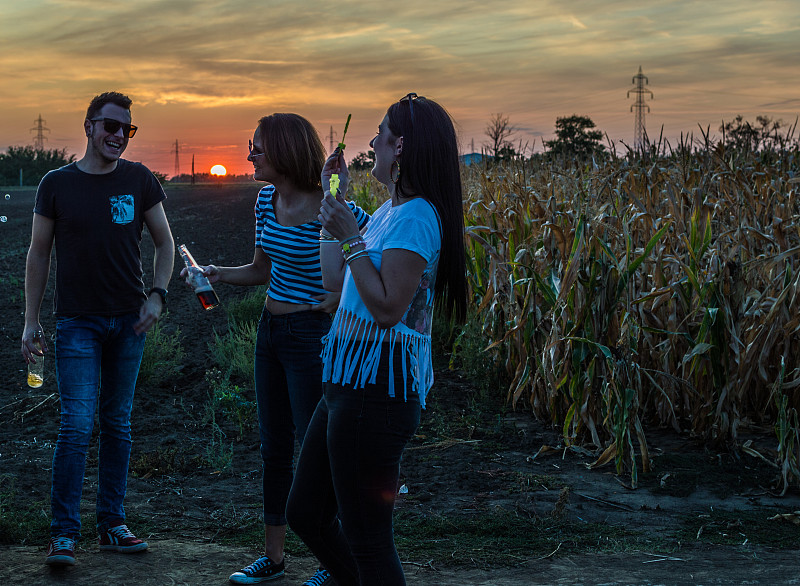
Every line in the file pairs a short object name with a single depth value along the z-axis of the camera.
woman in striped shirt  3.63
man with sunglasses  4.09
